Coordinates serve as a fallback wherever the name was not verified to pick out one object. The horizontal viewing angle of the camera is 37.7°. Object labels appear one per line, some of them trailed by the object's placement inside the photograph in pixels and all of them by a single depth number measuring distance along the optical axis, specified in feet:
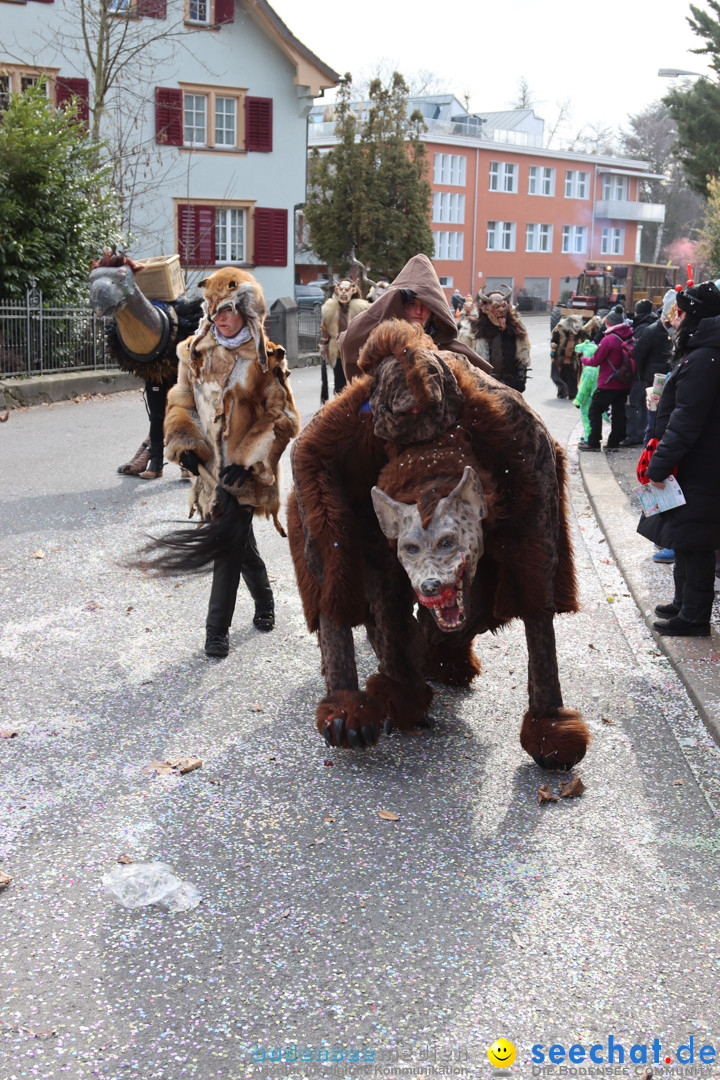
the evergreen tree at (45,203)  54.60
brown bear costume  12.17
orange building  172.04
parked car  123.03
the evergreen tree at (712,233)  77.35
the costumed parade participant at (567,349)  63.68
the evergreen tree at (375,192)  126.31
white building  87.56
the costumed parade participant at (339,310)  46.19
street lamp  84.48
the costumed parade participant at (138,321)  29.48
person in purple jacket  43.50
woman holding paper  18.72
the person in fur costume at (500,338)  34.19
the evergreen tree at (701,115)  100.89
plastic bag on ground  10.93
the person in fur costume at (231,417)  18.45
